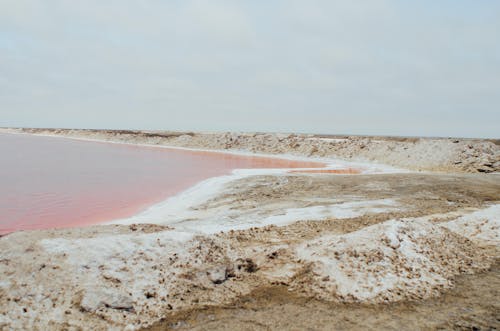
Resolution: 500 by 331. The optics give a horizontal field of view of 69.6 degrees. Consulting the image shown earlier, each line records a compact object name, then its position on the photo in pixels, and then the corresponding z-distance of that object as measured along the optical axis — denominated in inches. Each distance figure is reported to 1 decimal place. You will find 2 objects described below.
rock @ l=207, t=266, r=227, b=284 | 250.4
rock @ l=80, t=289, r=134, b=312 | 202.4
